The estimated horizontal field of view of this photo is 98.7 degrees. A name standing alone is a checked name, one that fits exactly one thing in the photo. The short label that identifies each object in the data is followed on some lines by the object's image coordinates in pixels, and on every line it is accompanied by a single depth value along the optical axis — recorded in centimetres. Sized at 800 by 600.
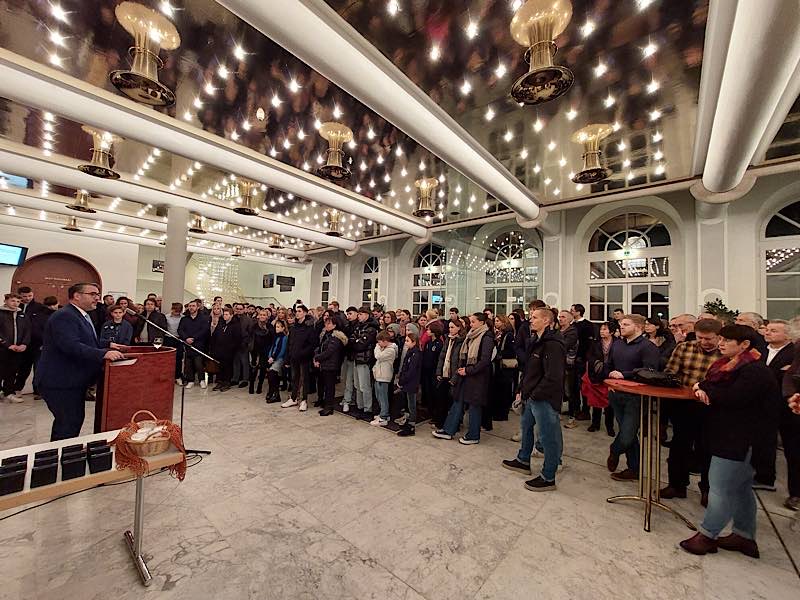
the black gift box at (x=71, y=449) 187
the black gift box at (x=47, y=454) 173
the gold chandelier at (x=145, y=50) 299
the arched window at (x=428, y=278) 1255
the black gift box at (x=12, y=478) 148
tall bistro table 243
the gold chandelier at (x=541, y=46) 285
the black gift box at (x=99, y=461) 176
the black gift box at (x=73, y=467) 168
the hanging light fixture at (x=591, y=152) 490
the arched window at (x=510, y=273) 1038
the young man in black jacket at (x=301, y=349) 543
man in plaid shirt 273
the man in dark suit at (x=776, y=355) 306
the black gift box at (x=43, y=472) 158
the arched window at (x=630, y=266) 845
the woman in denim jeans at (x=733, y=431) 204
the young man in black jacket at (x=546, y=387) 297
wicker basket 184
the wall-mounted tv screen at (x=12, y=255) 1088
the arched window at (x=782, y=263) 687
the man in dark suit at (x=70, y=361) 271
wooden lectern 293
